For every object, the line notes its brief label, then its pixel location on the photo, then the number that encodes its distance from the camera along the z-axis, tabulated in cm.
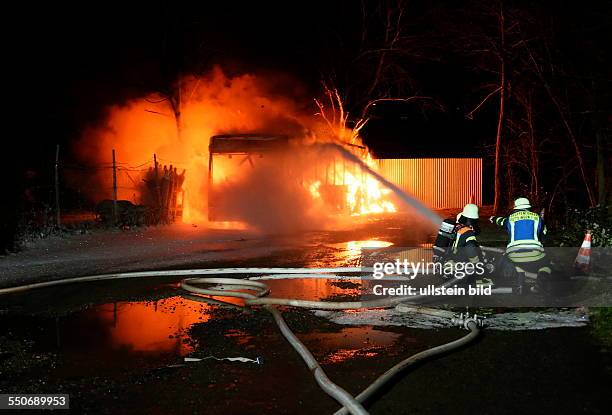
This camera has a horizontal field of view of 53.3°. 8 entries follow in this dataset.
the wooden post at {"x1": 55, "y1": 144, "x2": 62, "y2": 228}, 1650
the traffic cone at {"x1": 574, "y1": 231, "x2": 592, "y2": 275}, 1002
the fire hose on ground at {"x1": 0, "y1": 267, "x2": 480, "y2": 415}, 489
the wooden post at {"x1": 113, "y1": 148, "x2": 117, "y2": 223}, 1806
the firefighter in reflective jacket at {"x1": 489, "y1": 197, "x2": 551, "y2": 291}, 834
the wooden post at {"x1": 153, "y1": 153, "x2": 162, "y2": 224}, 1961
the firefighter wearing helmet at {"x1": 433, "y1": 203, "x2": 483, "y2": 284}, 887
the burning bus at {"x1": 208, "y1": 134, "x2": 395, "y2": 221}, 2141
